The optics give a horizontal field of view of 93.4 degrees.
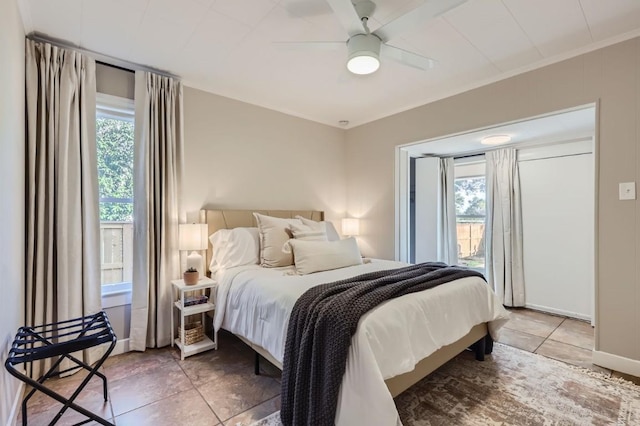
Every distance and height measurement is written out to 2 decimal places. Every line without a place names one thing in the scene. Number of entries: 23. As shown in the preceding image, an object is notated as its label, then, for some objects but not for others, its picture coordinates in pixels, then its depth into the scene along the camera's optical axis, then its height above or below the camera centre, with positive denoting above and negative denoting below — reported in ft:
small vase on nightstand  8.53 -1.77
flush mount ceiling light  11.93 +3.00
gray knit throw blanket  4.85 -2.21
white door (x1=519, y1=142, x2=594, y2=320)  11.78 -0.73
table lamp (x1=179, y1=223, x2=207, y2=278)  8.87 -0.79
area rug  5.88 -4.02
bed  4.74 -2.37
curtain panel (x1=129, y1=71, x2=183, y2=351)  8.77 +0.23
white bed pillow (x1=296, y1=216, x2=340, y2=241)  11.21 -0.54
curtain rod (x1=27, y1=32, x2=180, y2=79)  7.53 +4.42
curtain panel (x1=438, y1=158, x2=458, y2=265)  15.80 -0.26
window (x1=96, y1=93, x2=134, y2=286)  8.93 +0.89
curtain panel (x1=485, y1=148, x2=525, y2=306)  13.25 -0.81
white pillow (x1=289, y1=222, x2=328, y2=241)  9.91 -0.63
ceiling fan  5.37 +3.65
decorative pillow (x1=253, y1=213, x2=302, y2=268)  9.34 -0.82
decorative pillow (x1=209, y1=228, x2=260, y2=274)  9.43 -1.09
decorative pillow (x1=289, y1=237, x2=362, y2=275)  8.60 -1.24
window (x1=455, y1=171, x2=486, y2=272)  15.46 -0.37
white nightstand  8.34 -2.70
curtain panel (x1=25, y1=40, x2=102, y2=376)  7.21 +0.64
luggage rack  4.62 -2.22
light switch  7.45 +0.54
